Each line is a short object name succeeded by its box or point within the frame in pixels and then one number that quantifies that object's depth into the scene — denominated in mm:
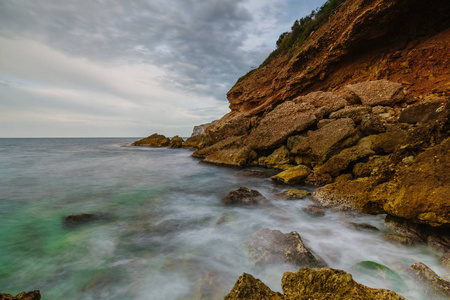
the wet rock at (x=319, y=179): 6727
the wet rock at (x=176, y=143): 29272
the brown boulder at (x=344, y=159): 6312
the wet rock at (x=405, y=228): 3223
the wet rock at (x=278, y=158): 9836
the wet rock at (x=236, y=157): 10867
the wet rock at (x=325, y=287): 1600
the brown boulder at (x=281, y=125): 10078
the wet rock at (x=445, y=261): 2742
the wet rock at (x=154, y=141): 32156
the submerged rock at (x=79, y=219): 4891
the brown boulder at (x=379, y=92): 9258
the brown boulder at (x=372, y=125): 7586
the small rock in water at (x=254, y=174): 8930
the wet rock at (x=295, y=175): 7148
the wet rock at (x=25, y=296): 1836
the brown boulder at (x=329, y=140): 7574
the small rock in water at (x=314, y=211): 4828
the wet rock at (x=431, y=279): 2258
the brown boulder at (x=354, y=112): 8742
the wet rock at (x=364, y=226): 3965
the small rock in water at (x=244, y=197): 5793
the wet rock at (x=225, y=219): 4841
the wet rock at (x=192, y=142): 28083
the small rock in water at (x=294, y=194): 5793
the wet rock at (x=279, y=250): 2984
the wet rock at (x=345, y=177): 6194
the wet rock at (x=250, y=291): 1811
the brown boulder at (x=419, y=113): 6938
